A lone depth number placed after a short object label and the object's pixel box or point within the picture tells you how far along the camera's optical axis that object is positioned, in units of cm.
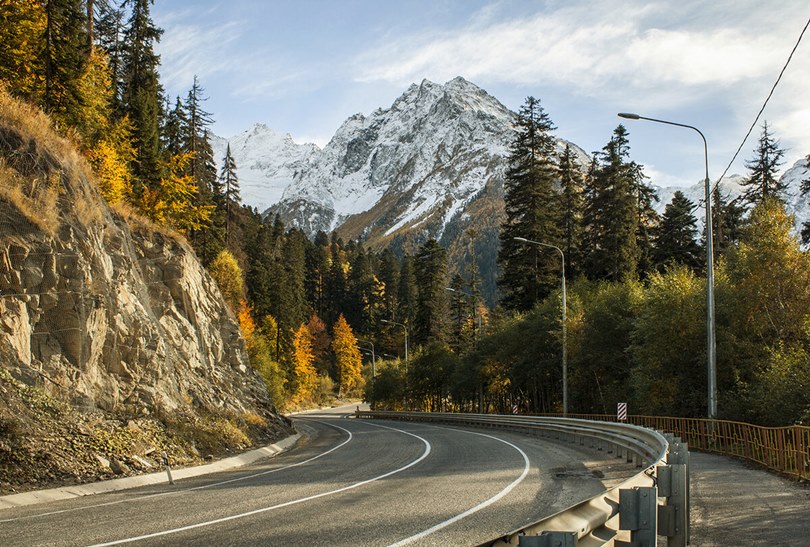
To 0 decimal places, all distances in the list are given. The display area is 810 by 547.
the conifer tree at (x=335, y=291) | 14275
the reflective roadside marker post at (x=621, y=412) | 2847
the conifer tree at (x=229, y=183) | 6844
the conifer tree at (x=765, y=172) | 4969
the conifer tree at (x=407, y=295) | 13038
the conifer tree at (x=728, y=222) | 5719
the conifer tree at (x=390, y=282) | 13575
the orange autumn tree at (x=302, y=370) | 9150
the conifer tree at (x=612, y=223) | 5109
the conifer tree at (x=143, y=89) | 4047
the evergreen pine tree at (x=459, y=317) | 7700
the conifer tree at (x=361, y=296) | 13925
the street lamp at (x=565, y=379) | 3412
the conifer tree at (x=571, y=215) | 5728
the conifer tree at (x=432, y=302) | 9075
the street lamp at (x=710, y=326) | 2153
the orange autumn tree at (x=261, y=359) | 6444
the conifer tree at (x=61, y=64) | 2689
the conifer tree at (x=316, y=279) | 14362
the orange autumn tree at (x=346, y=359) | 11675
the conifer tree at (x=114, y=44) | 4299
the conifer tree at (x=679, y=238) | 5853
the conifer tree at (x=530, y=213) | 5419
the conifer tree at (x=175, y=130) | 5503
